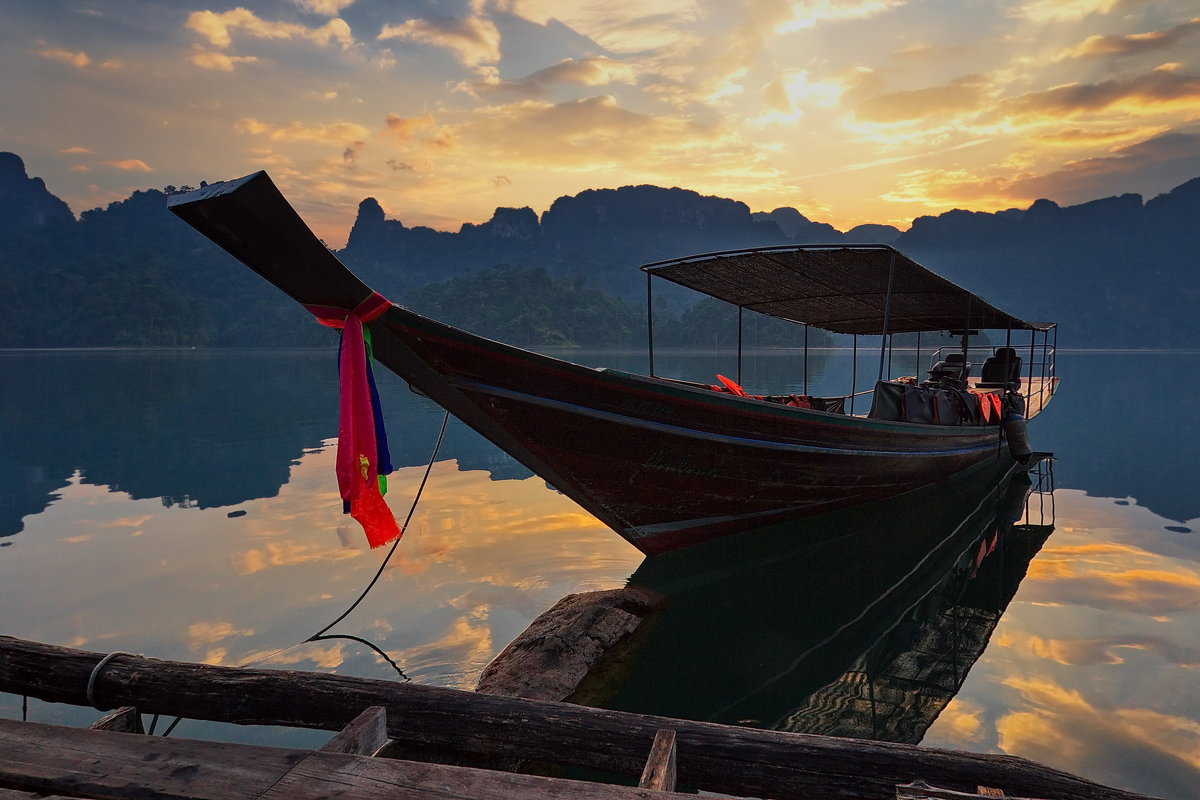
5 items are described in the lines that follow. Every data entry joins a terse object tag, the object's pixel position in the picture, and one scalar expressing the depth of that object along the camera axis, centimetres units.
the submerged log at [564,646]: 386
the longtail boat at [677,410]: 344
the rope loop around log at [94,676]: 257
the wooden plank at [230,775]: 171
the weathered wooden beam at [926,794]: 169
